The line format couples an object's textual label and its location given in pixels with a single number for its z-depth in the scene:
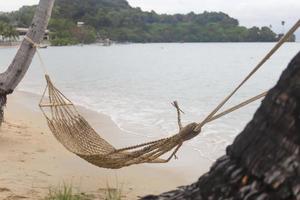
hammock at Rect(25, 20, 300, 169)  2.55
